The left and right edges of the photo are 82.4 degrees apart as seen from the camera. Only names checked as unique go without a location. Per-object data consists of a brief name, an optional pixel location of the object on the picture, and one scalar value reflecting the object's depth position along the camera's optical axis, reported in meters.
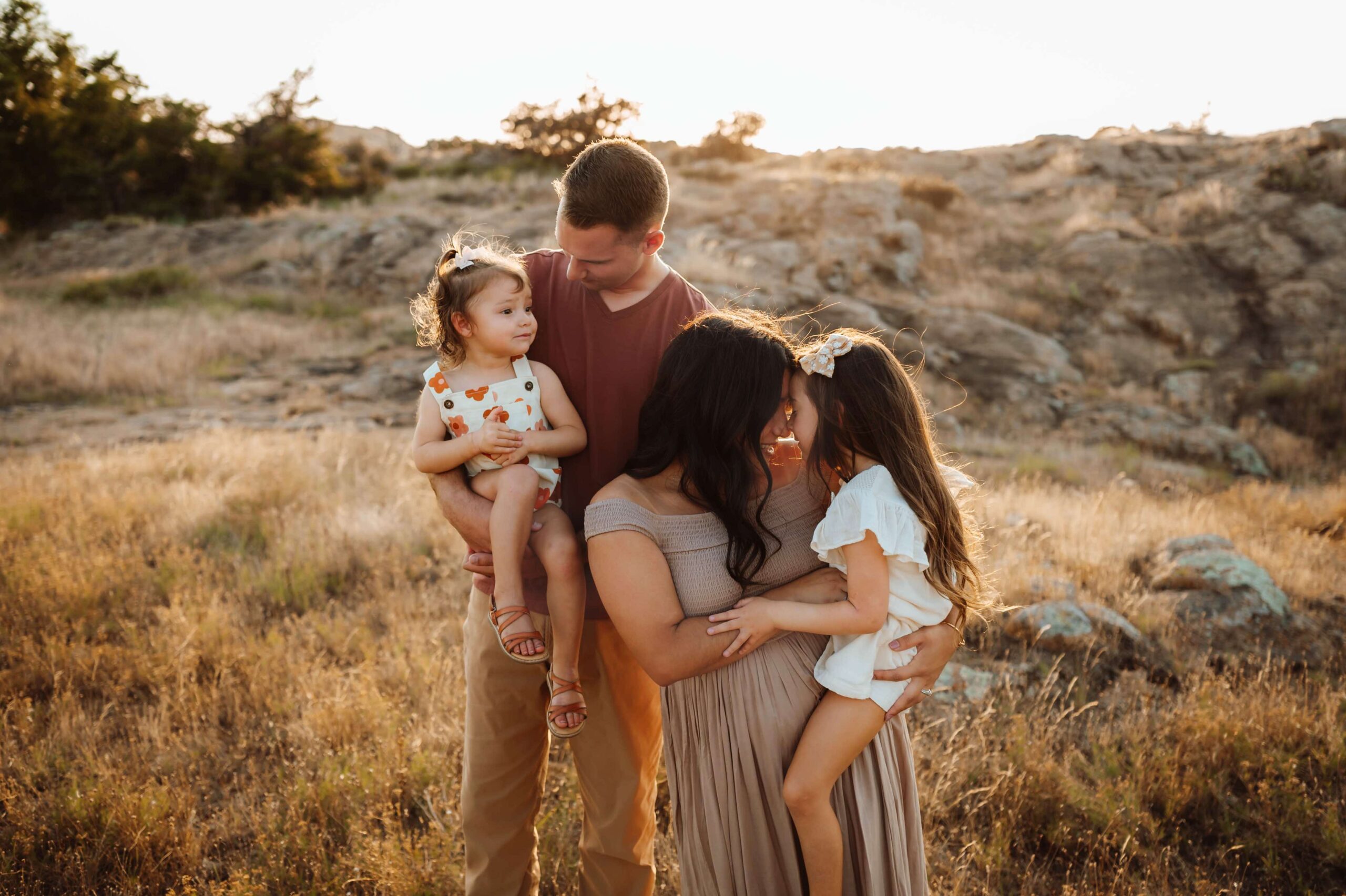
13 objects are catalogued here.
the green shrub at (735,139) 31.61
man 2.59
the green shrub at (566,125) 28.47
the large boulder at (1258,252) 15.89
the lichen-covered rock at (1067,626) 4.53
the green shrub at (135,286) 16.23
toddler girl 2.47
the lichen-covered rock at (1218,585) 4.81
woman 2.00
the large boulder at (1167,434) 10.99
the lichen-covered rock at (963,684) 4.08
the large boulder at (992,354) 13.25
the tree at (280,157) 25.81
